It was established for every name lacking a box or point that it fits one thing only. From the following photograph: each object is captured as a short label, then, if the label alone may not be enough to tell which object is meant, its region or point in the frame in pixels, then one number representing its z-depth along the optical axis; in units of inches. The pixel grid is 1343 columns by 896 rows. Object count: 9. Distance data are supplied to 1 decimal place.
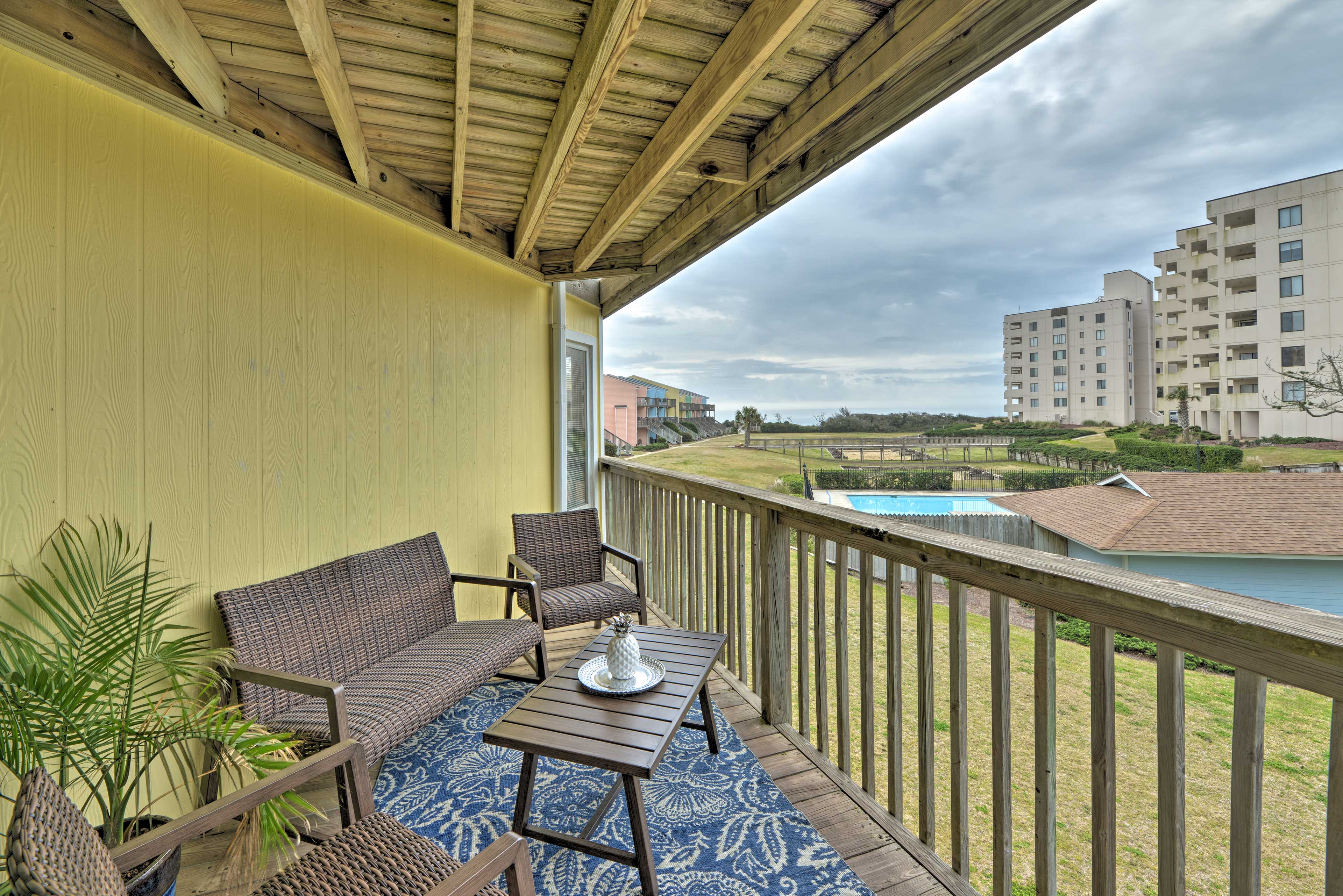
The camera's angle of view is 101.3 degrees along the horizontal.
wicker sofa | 77.7
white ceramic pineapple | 80.0
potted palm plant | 56.6
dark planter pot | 52.2
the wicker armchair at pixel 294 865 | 31.4
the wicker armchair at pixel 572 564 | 131.6
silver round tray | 78.3
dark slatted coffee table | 63.8
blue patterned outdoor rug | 68.9
